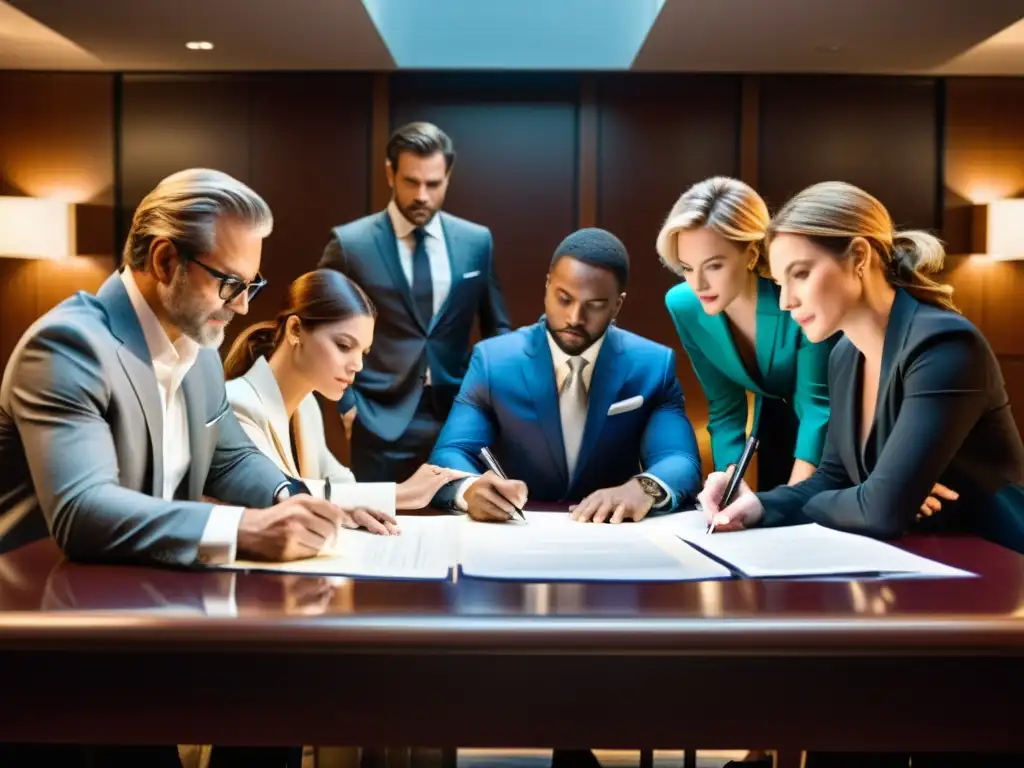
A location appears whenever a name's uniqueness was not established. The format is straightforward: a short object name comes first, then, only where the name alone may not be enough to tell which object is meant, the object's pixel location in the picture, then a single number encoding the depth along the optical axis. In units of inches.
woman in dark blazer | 69.4
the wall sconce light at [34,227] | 215.6
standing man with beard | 153.3
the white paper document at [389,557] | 51.9
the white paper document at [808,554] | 52.8
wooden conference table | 43.1
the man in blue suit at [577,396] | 98.8
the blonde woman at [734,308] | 99.6
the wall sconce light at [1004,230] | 219.5
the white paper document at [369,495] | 80.4
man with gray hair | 54.6
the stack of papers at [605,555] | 52.2
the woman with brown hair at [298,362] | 93.0
